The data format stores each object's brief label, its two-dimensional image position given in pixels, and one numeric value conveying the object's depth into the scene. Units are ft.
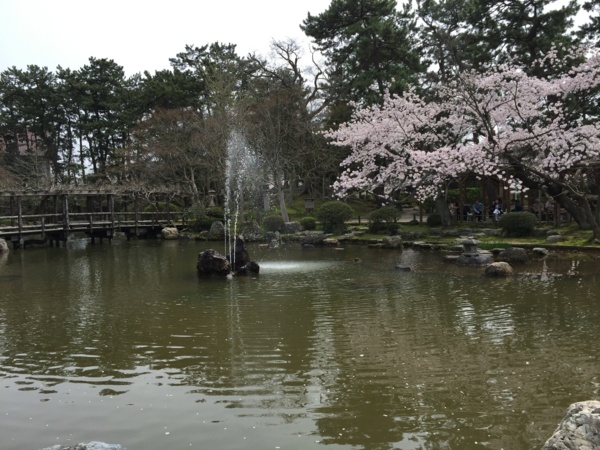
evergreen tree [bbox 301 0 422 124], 104.88
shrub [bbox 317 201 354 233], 89.76
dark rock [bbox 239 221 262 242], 93.04
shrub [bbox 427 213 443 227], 86.63
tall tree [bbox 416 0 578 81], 79.87
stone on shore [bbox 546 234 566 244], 61.16
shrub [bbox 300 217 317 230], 97.25
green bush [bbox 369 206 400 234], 84.80
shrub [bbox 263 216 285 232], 95.81
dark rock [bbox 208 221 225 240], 96.22
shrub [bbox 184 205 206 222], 106.73
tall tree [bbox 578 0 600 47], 75.97
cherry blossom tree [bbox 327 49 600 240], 53.83
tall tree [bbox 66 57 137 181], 143.21
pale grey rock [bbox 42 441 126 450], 12.34
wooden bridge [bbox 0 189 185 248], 89.25
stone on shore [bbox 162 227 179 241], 105.09
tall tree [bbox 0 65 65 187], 144.15
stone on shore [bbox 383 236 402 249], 73.15
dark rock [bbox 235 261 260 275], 49.80
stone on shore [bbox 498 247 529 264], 52.70
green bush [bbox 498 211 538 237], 67.05
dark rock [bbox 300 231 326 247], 83.10
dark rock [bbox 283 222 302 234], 94.37
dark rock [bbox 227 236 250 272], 51.19
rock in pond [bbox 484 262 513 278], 44.91
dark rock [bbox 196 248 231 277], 48.73
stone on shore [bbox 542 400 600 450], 10.75
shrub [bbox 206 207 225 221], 109.60
